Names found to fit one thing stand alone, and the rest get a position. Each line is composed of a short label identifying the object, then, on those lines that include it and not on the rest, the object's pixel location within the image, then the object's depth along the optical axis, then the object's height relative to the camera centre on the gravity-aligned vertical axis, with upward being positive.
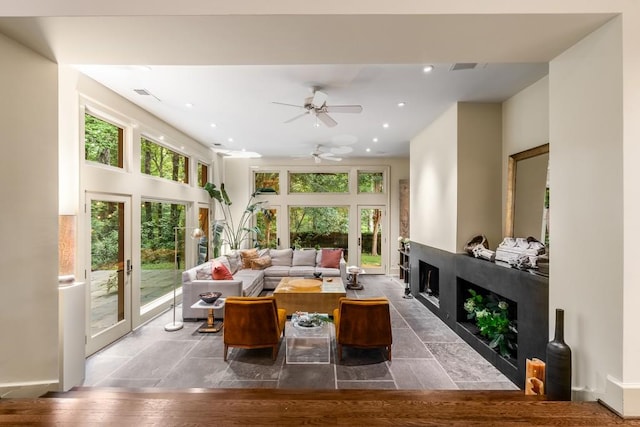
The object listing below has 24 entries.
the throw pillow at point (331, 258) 7.34 -1.21
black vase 1.91 -1.02
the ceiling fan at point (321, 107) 3.82 +1.41
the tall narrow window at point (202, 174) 7.55 +0.95
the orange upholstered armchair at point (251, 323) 3.47 -1.36
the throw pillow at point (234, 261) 6.55 -1.19
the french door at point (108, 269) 3.85 -0.86
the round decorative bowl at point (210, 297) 4.29 -1.29
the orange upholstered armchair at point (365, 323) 3.49 -1.35
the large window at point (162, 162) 5.18 +0.94
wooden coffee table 4.87 -1.49
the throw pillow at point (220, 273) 5.06 -1.10
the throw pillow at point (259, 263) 7.09 -1.30
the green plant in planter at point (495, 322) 3.44 -1.35
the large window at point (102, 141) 3.88 +0.97
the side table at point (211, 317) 4.27 -1.66
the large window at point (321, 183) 8.77 +0.83
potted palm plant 8.10 -0.38
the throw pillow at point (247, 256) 7.14 -1.14
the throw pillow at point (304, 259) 7.58 -1.27
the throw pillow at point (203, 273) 5.14 -1.12
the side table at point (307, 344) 3.59 -1.79
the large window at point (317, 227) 8.80 -0.50
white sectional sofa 4.90 -1.36
